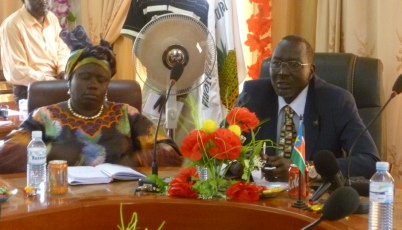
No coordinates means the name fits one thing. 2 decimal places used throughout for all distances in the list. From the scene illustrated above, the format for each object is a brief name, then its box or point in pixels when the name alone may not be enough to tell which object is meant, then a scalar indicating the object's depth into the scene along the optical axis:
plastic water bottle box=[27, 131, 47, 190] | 2.53
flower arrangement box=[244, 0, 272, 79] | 4.66
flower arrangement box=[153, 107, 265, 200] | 2.27
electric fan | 3.58
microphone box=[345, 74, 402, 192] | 2.28
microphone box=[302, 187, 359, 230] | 1.44
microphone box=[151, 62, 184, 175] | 2.65
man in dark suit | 2.93
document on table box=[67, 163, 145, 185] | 2.59
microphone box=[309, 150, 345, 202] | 2.04
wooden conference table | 2.22
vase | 2.37
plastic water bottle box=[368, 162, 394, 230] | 1.97
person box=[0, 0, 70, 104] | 5.34
